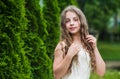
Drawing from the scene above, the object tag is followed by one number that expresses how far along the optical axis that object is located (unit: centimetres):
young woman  321
